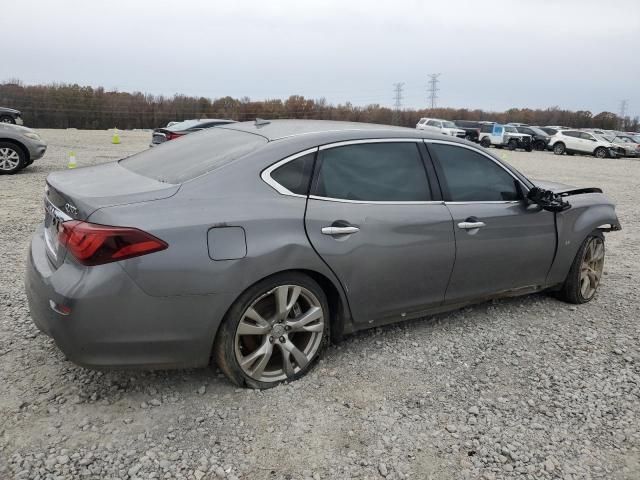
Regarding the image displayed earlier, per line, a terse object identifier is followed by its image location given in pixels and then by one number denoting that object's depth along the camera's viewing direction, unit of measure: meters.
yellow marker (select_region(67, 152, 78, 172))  12.80
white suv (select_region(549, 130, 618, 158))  32.03
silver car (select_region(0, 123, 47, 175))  11.28
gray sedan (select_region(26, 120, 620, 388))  2.73
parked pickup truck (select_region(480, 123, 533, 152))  34.45
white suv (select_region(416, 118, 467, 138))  34.02
